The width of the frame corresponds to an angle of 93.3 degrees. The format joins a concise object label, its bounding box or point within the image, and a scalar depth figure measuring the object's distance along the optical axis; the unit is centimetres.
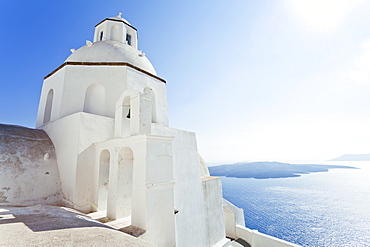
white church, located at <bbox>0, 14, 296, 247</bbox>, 464
